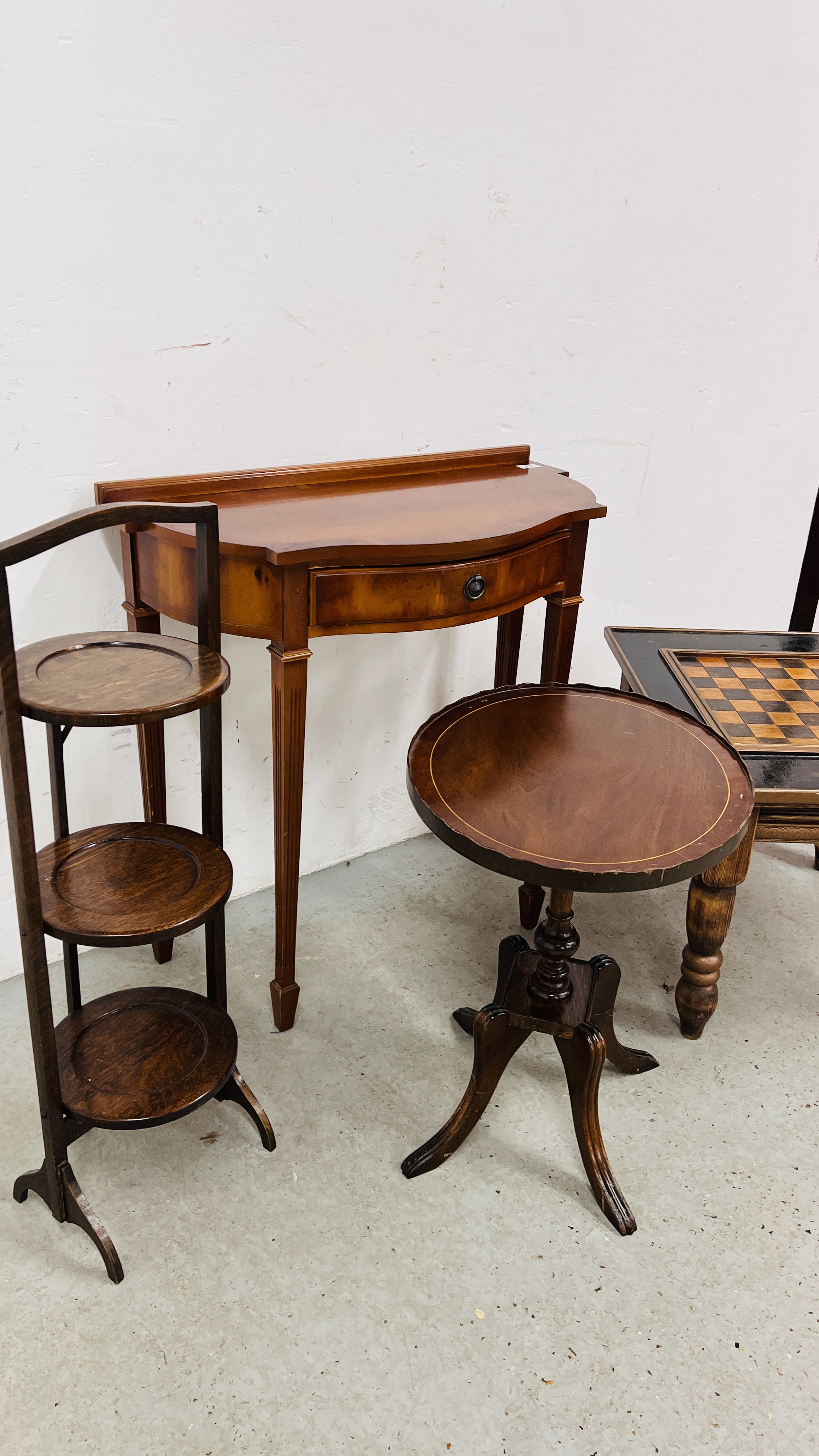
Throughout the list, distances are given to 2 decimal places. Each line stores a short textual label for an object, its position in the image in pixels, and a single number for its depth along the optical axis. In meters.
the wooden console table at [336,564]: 1.75
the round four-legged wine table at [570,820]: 1.46
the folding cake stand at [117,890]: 1.37
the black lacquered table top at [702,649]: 1.92
